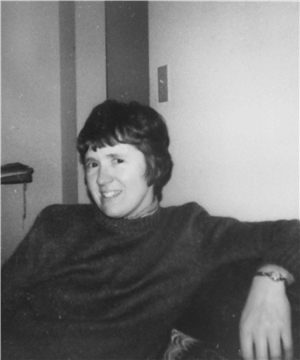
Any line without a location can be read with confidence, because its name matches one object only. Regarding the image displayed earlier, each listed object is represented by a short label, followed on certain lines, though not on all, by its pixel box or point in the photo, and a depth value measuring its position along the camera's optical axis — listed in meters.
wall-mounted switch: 1.50
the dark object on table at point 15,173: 1.84
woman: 1.00
